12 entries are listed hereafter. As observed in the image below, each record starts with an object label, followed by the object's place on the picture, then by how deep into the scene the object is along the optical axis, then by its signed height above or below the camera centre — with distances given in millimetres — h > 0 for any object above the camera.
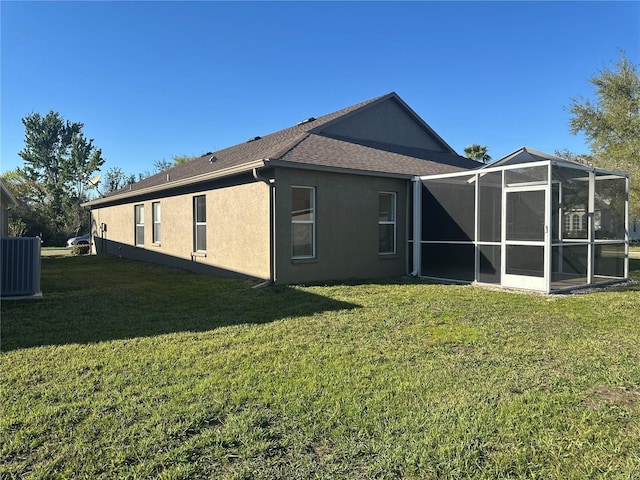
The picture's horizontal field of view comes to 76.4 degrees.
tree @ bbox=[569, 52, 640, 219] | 25297 +8062
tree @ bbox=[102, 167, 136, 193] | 45312 +6930
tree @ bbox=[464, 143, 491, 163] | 28250 +6211
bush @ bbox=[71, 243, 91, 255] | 22084 -508
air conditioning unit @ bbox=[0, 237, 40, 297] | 7051 -462
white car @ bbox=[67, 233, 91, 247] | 28934 -78
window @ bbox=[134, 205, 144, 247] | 16062 +596
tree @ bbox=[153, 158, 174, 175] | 47938 +8951
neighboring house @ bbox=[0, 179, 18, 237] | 11403 +1265
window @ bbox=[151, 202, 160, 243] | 14652 +696
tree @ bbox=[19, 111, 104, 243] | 40281 +8611
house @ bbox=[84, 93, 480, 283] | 9148 +987
